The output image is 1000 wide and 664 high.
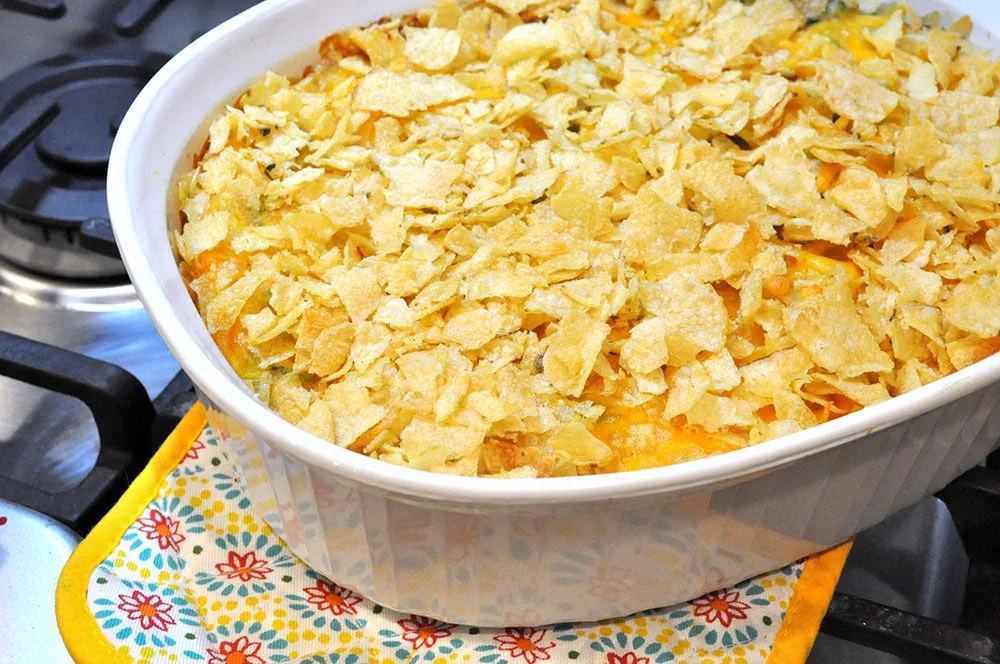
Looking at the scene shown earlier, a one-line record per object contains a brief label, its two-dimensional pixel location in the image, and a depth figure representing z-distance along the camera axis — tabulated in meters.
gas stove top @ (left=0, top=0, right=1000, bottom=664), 0.82
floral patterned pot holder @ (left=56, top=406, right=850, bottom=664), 0.74
